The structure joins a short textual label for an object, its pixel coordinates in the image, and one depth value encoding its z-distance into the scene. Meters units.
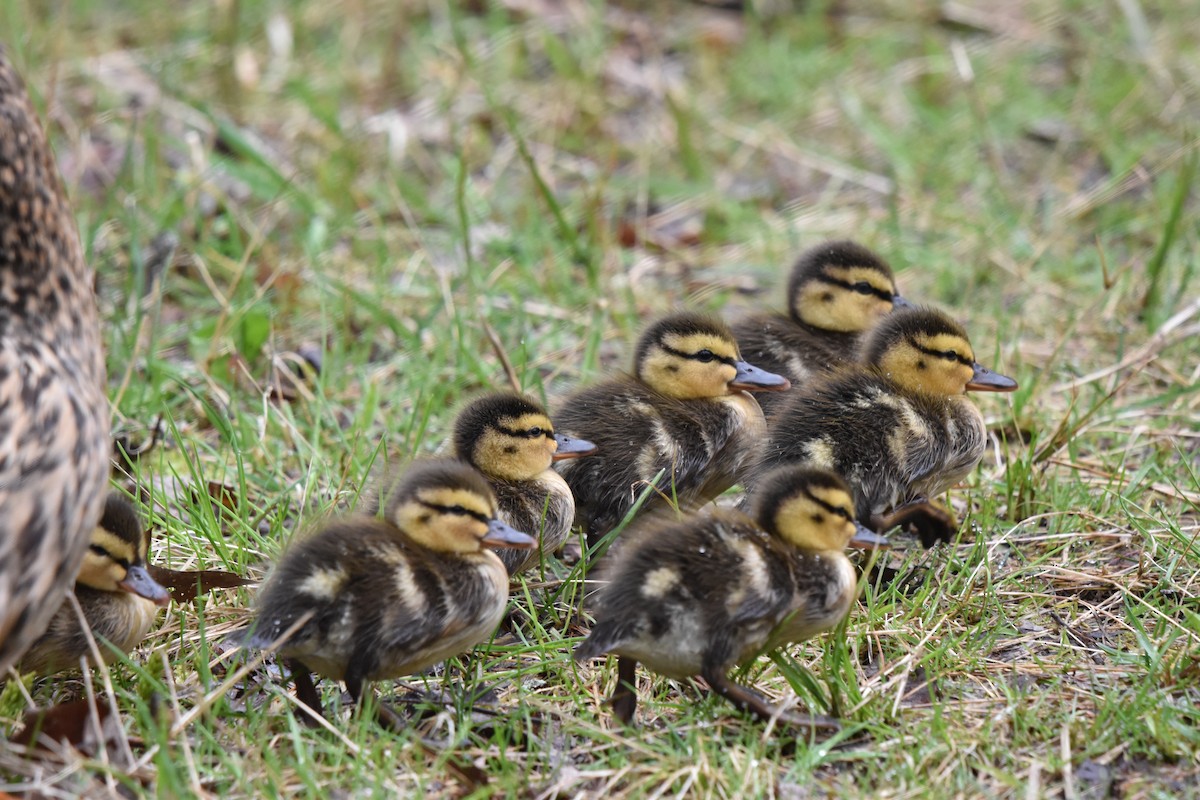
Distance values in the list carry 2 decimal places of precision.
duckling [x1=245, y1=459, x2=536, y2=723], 5.26
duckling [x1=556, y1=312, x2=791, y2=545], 6.73
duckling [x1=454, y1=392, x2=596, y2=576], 6.27
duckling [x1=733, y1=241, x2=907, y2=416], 7.79
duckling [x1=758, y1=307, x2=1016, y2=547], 6.60
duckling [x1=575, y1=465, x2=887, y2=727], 5.35
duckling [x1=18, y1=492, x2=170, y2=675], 5.46
